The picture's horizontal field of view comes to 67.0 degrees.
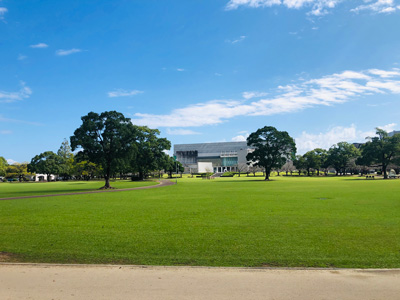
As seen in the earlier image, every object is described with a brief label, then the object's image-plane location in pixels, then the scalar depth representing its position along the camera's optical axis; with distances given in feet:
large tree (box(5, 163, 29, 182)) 375.45
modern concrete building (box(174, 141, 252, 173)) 572.10
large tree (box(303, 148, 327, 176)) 354.74
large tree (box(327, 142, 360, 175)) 338.34
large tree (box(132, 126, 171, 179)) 256.32
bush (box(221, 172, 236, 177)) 385.19
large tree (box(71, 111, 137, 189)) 147.95
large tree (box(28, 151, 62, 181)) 350.17
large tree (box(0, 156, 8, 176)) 361.06
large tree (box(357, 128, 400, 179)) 232.53
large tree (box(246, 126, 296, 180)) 247.09
